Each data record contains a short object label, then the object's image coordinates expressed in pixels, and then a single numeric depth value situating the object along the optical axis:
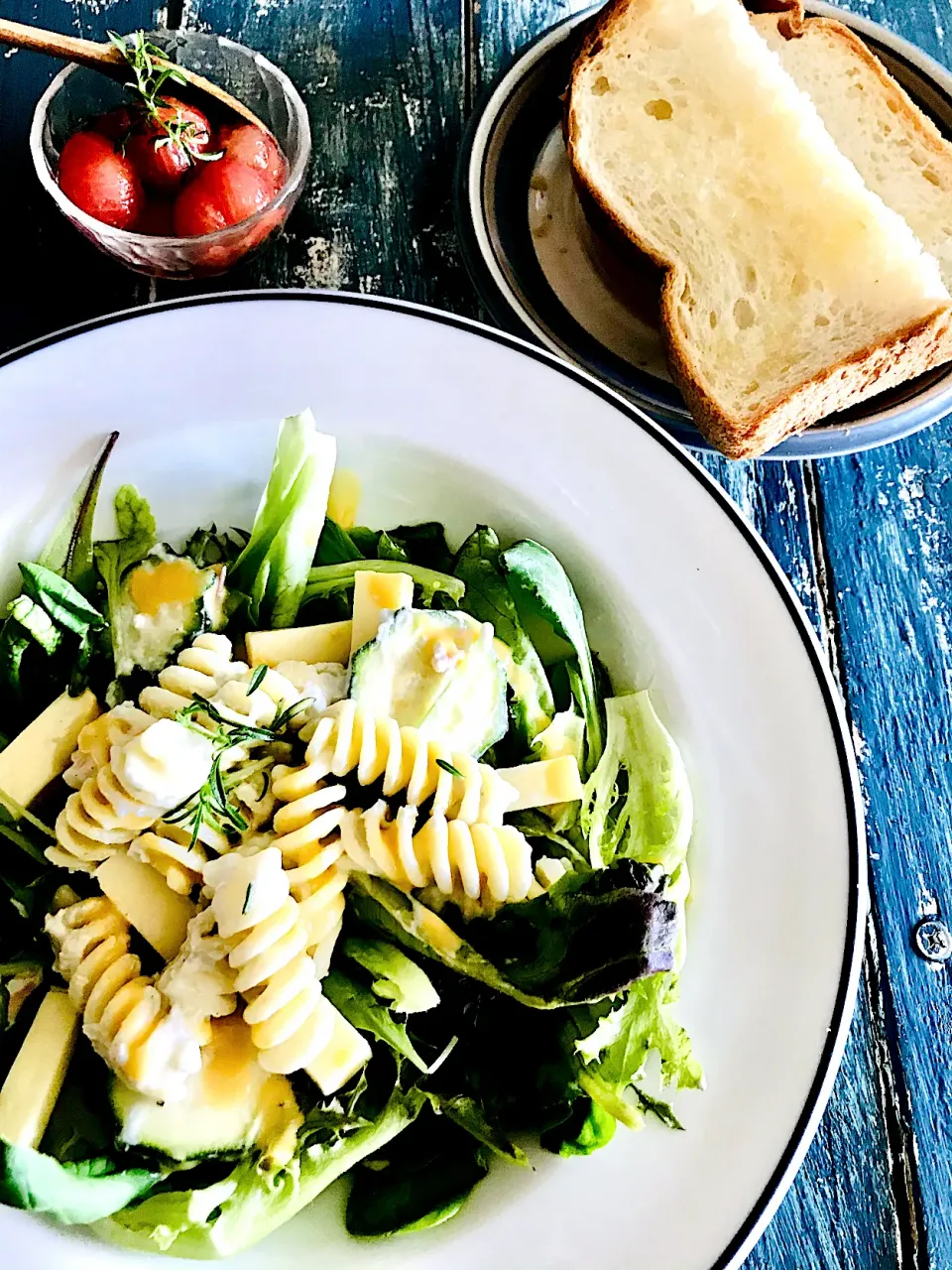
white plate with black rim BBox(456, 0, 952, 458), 0.36
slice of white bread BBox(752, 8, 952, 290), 0.38
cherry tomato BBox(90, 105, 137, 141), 0.35
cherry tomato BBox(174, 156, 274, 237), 0.35
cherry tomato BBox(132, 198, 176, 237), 0.36
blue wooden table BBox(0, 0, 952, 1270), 0.32
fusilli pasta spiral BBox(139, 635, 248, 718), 0.27
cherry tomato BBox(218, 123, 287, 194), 0.35
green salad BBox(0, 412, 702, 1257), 0.26
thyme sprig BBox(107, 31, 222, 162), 0.34
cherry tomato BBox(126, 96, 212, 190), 0.35
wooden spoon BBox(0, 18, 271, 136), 0.34
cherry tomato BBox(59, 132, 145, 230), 0.35
